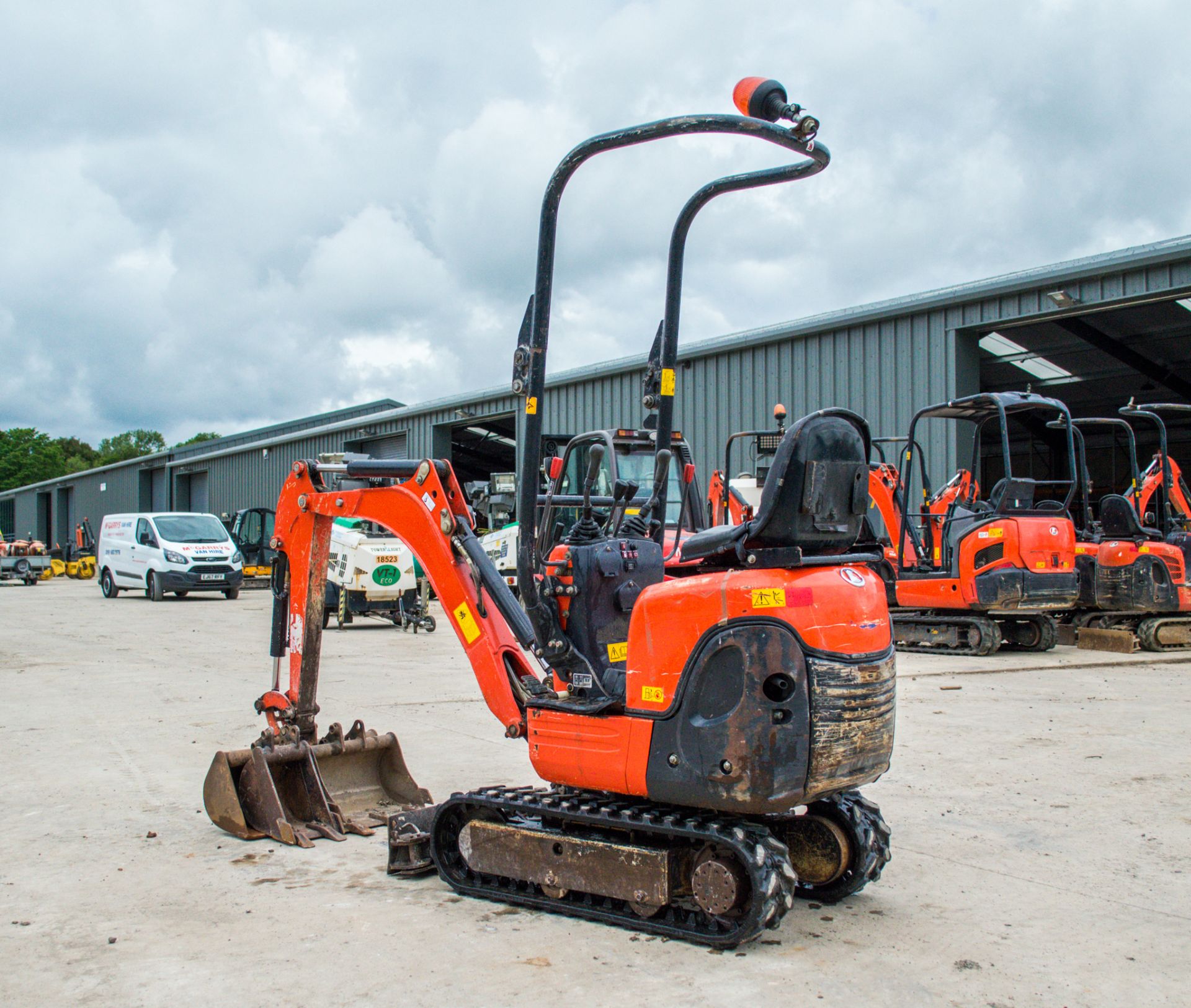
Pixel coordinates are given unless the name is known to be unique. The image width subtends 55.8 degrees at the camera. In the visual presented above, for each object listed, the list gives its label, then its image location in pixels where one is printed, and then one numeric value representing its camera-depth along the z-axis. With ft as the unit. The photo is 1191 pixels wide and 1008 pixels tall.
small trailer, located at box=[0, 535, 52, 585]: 104.53
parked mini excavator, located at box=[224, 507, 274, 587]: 103.24
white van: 74.69
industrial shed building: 53.01
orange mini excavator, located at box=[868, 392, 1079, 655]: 39.83
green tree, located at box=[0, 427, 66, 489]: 334.65
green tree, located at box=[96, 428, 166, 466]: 439.63
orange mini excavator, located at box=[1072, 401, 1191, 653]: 43.96
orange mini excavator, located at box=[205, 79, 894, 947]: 12.19
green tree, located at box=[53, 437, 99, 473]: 394.36
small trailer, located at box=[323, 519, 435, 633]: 51.70
